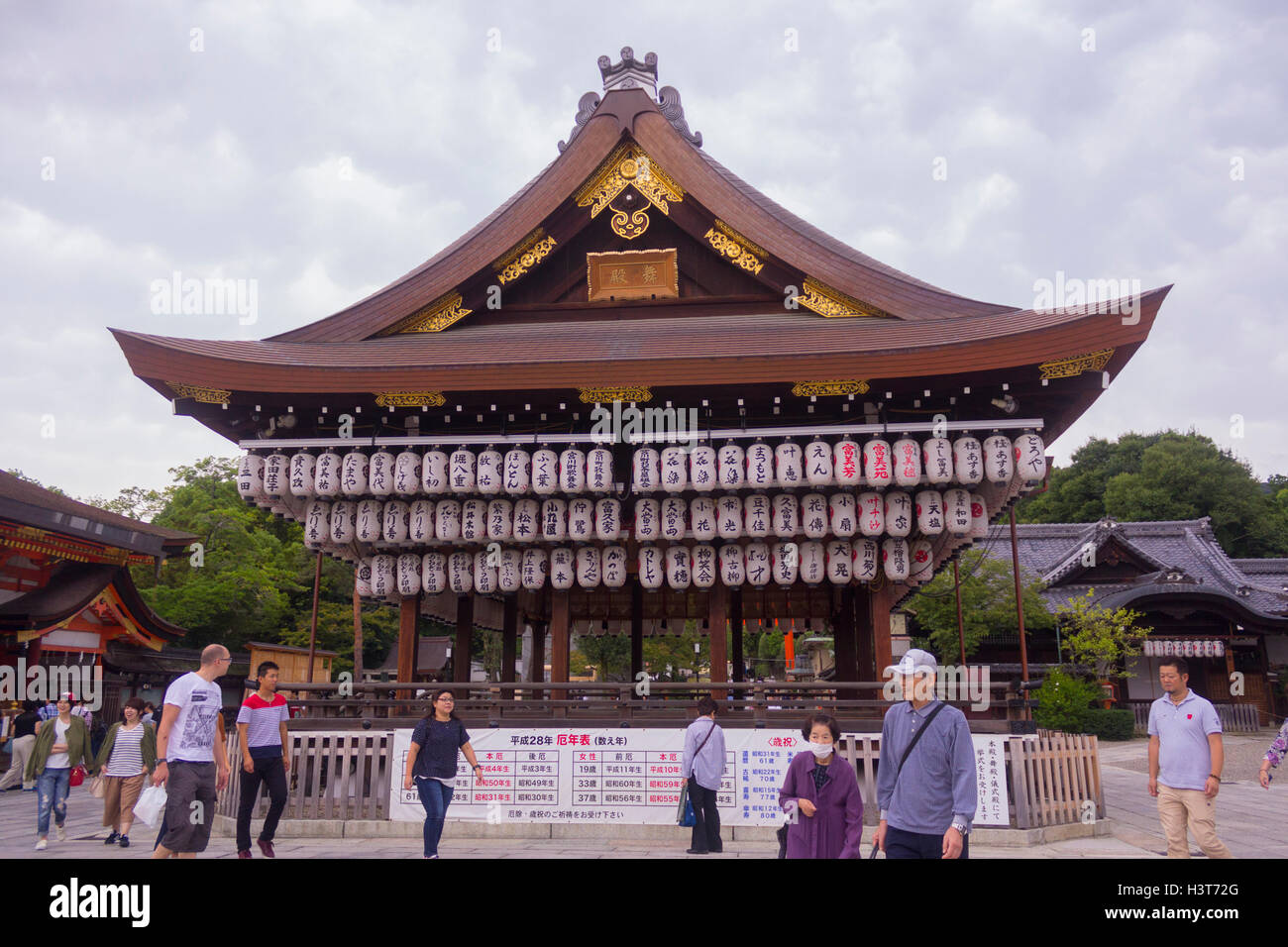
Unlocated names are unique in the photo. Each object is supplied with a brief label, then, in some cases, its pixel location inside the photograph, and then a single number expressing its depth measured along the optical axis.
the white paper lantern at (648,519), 12.00
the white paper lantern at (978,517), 12.03
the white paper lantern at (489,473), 11.80
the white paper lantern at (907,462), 11.21
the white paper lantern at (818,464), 11.44
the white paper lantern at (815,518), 11.75
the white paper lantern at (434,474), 11.94
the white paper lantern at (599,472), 11.72
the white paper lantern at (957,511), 11.71
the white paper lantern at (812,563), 12.06
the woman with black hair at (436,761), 8.19
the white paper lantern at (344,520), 12.54
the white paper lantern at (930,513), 11.70
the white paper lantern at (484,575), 12.55
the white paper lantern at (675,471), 11.51
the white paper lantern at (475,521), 12.17
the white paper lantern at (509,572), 12.48
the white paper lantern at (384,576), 12.76
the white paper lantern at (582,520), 12.07
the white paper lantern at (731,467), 11.50
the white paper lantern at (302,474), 12.18
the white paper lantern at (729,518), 11.82
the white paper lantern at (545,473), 11.75
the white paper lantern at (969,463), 11.32
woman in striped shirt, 10.73
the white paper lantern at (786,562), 12.06
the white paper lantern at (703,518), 11.89
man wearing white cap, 5.15
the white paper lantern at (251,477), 12.26
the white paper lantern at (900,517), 11.66
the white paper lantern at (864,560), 12.03
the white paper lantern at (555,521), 12.12
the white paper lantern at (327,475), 12.05
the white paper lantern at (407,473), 11.95
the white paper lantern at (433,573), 12.69
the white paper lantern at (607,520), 12.01
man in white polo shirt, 7.36
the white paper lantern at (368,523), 12.30
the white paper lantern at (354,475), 12.04
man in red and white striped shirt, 8.80
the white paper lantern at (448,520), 12.19
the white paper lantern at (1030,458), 11.16
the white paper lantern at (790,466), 11.41
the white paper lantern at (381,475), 11.98
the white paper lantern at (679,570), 12.28
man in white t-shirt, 7.04
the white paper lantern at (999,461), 11.27
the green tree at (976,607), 29.86
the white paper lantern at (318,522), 12.54
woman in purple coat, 5.69
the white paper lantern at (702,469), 11.46
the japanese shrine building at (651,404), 11.41
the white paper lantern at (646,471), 11.59
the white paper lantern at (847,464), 11.24
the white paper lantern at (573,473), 11.70
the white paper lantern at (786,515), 11.76
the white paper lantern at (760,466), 11.47
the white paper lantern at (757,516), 11.74
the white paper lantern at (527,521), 12.14
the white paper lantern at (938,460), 11.29
